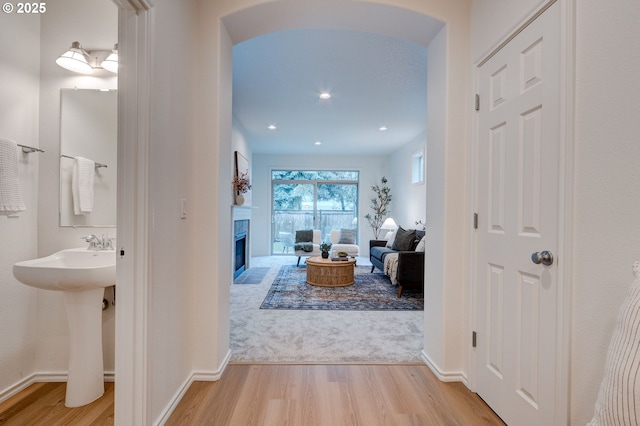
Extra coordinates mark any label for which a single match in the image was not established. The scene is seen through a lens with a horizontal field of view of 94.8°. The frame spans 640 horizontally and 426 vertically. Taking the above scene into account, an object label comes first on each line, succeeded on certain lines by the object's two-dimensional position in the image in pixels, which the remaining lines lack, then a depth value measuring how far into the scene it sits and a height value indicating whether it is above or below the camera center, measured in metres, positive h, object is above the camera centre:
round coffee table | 4.40 -0.93
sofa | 3.87 -0.69
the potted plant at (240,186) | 4.89 +0.42
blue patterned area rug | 3.50 -1.14
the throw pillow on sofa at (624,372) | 0.75 -0.42
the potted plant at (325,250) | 4.83 -0.65
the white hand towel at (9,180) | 1.62 +0.16
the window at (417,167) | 5.66 +0.89
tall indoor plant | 7.50 +0.16
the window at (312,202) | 7.74 +0.24
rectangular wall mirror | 1.93 +0.42
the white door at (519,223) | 1.30 -0.05
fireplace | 5.04 -0.67
